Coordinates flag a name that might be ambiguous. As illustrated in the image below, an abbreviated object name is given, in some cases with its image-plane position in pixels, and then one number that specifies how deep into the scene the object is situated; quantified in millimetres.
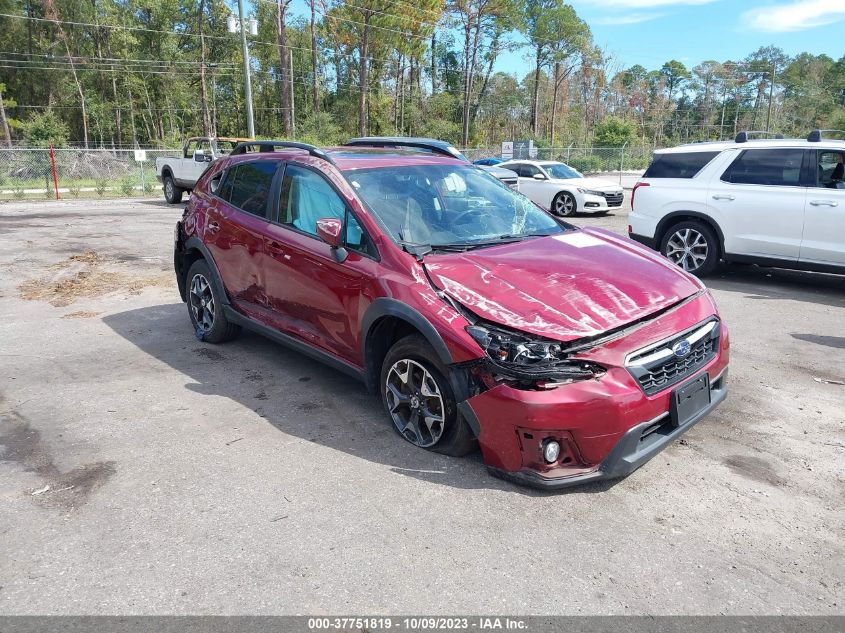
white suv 7539
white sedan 17031
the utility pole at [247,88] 22859
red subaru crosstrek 3158
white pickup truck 18922
